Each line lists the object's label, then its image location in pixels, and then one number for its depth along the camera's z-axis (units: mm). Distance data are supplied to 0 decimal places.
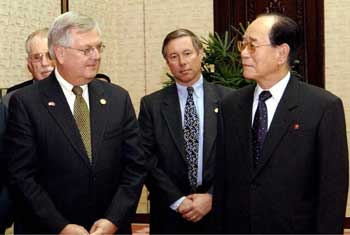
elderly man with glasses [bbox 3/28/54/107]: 3867
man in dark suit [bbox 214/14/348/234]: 2779
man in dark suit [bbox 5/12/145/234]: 2896
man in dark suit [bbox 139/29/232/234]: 3639
